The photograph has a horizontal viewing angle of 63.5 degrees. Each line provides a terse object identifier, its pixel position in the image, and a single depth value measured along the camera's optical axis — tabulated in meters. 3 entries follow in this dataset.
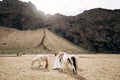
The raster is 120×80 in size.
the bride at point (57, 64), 11.65
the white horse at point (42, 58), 11.51
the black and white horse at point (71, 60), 9.85
